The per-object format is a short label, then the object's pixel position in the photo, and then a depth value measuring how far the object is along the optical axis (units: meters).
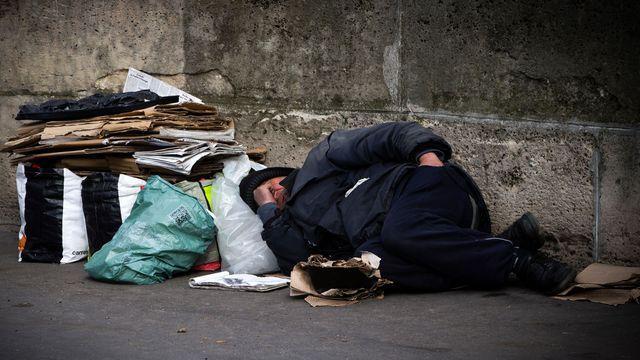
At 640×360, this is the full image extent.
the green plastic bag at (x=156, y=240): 9.81
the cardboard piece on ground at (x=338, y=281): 8.62
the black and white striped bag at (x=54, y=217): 11.01
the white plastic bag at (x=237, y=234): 10.20
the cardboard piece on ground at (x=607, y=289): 8.41
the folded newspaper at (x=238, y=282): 9.45
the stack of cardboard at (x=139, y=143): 10.81
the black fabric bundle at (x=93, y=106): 11.25
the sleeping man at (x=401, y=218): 8.66
